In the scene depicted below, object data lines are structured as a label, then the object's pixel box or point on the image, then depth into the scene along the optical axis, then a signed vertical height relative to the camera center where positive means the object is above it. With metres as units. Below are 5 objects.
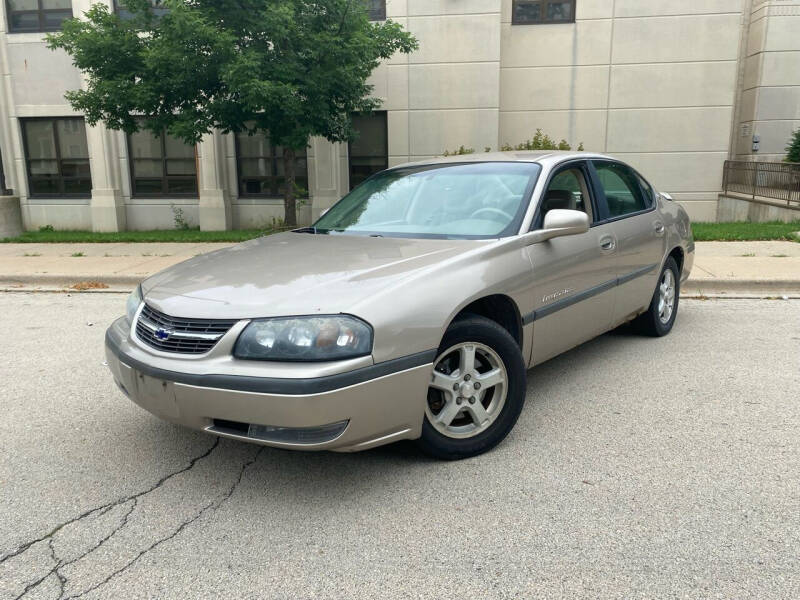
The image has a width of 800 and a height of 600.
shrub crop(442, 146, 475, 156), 14.59 -0.41
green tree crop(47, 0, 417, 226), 9.77 +1.11
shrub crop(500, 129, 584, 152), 14.02 -0.27
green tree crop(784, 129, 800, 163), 16.48 -0.50
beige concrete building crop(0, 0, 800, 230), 15.15 +0.46
